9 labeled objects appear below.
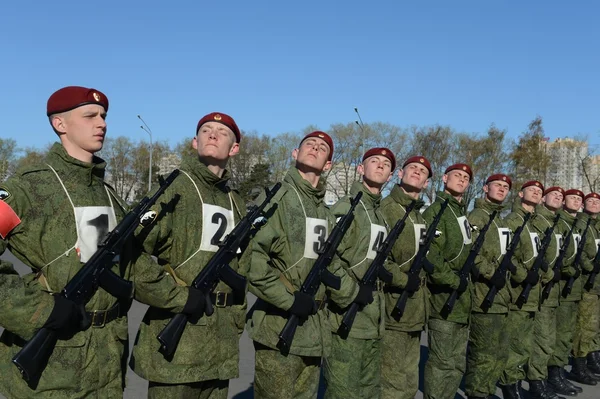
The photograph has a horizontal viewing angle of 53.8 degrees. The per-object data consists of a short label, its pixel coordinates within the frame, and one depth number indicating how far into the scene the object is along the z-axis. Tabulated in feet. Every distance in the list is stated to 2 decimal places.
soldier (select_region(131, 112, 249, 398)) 11.16
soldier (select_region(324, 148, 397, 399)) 15.47
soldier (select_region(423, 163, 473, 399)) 18.57
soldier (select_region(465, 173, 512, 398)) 20.02
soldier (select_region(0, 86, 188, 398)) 8.77
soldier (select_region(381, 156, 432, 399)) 17.52
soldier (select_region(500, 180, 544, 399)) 21.34
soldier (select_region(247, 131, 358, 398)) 12.85
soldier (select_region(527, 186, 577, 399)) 22.44
